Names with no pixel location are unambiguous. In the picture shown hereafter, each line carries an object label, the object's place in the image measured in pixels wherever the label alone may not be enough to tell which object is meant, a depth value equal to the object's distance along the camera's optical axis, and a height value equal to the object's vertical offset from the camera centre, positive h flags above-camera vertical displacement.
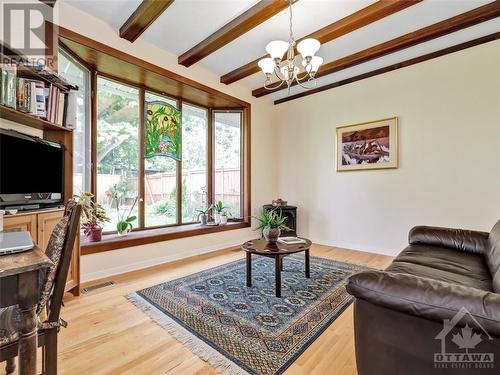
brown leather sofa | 0.94 -0.58
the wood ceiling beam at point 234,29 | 2.43 +1.81
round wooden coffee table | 2.34 -0.60
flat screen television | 1.77 +0.14
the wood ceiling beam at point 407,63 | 3.11 +1.85
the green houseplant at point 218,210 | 4.32 -0.38
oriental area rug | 1.57 -1.03
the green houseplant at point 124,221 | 3.22 -0.43
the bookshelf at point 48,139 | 1.81 +0.37
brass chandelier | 2.36 +1.34
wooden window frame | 3.06 +0.00
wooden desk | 0.85 -0.36
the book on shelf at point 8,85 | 1.67 +0.72
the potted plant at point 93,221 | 2.83 -0.37
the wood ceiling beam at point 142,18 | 2.38 +1.80
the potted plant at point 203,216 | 4.21 -0.46
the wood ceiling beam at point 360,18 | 2.39 +1.78
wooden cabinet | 1.79 -0.29
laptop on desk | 1.00 -0.23
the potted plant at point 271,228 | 2.74 -0.44
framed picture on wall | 3.77 +0.70
